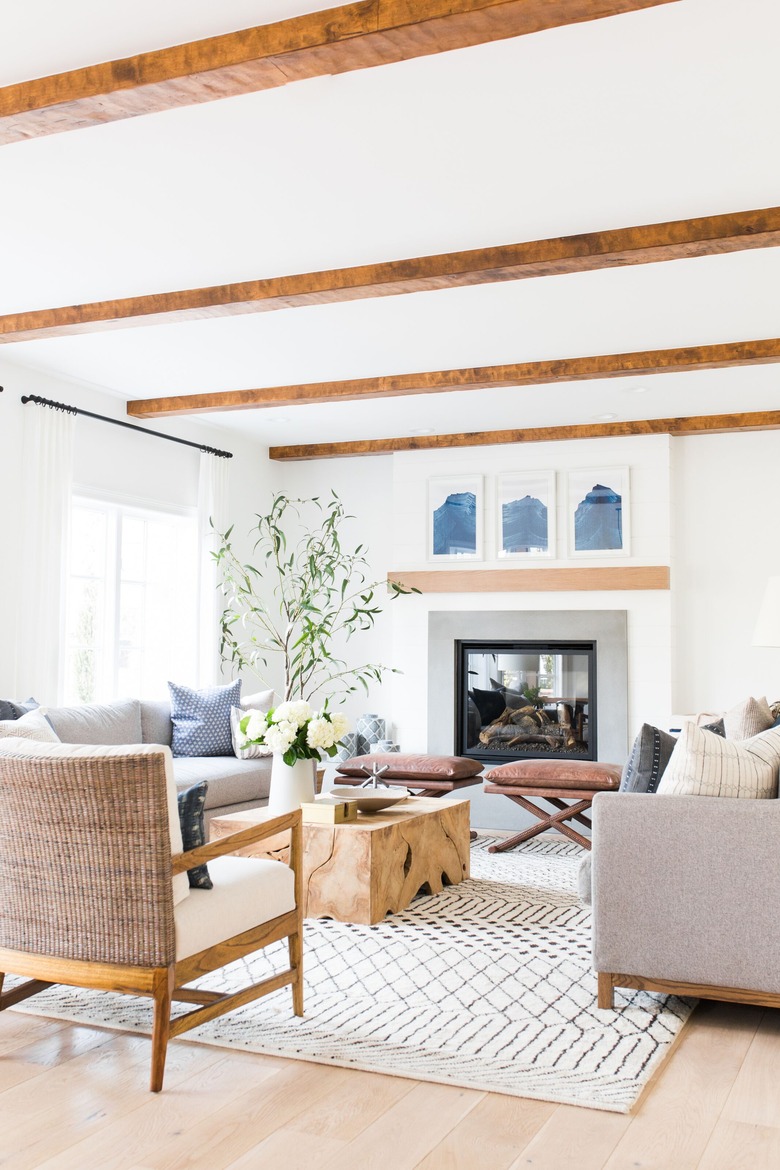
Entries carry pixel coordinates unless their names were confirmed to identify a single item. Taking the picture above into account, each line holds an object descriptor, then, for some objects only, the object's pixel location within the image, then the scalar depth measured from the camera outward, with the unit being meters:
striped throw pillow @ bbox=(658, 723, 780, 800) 3.22
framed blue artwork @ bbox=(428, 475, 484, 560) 7.43
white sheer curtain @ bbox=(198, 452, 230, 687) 7.15
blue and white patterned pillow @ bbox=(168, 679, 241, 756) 6.05
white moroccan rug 2.75
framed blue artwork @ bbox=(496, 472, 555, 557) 7.20
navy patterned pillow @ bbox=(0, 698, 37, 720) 4.74
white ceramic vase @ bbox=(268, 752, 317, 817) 4.36
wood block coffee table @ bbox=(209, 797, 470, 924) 4.20
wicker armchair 2.63
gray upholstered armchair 3.05
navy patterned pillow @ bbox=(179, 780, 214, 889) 2.87
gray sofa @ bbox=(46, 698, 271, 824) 5.36
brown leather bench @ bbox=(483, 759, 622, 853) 5.60
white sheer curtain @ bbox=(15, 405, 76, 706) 5.66
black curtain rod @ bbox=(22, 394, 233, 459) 5.75
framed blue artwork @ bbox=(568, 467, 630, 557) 7.00
